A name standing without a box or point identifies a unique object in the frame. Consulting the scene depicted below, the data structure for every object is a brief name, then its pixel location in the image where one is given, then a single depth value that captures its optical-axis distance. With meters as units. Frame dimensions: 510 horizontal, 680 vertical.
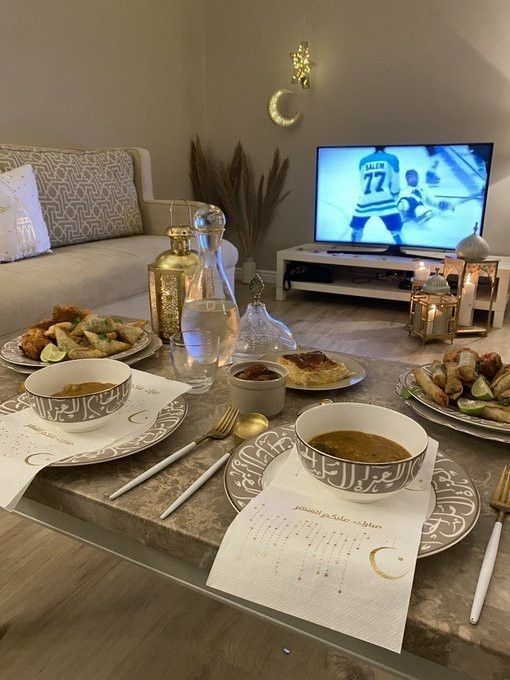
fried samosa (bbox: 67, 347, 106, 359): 0.92
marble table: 0.41
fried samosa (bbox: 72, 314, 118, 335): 1.00
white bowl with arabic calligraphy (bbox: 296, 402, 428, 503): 0.48
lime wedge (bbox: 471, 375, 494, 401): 0.75
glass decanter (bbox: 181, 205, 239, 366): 0.97
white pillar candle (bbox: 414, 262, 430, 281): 2.89
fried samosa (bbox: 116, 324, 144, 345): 1.01
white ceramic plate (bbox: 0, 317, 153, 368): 0.93
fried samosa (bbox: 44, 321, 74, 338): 0.99
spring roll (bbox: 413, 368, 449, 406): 0.76
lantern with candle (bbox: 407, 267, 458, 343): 2.61
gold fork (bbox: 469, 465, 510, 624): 0.42
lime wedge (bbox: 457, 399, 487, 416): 0.72
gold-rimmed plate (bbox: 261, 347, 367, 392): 0.85
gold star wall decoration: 3.59
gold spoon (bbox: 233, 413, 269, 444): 0.69
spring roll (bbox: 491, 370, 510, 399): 0.75
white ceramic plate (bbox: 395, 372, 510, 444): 0.69
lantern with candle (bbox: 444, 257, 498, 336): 2.79
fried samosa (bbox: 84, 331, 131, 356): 0.96
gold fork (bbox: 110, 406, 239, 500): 0.59
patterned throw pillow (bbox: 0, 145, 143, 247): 2.46
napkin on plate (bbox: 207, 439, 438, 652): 0.41
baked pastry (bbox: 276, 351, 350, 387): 0.86
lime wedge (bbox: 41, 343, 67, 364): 0.92
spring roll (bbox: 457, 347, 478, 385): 0.79
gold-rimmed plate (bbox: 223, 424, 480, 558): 0.48
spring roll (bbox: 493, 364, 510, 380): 0.79
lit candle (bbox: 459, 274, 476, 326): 2.79
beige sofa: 1.86
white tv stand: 2.97
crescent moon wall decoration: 3.75
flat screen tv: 3.11
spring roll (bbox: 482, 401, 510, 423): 0.71
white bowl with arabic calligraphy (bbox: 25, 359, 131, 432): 0.63
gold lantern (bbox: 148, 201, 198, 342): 1.08
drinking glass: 0.87
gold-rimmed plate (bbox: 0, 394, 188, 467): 0.62
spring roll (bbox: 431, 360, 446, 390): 0.80
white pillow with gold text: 2.08
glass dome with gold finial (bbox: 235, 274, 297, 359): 1.08
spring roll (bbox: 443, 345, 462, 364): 0.87
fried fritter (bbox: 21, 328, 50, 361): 0.95
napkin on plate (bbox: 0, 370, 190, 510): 0.59
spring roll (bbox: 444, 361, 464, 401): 0.77
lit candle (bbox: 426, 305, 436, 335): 2.61
